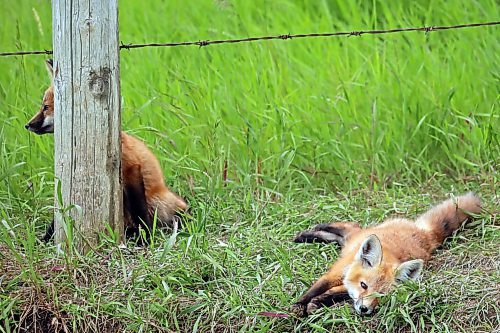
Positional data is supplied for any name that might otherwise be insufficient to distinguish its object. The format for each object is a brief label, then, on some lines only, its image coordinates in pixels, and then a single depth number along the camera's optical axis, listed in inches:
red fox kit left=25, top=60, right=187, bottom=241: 435.8
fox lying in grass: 353.1
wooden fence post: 375.2
